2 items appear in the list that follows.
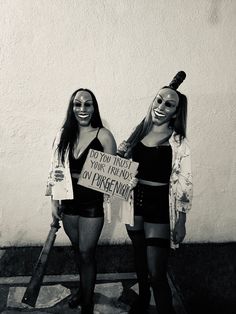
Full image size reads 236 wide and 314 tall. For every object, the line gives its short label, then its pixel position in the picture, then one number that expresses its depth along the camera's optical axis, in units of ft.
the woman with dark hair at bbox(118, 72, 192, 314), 5.51
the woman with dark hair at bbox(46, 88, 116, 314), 5.87
